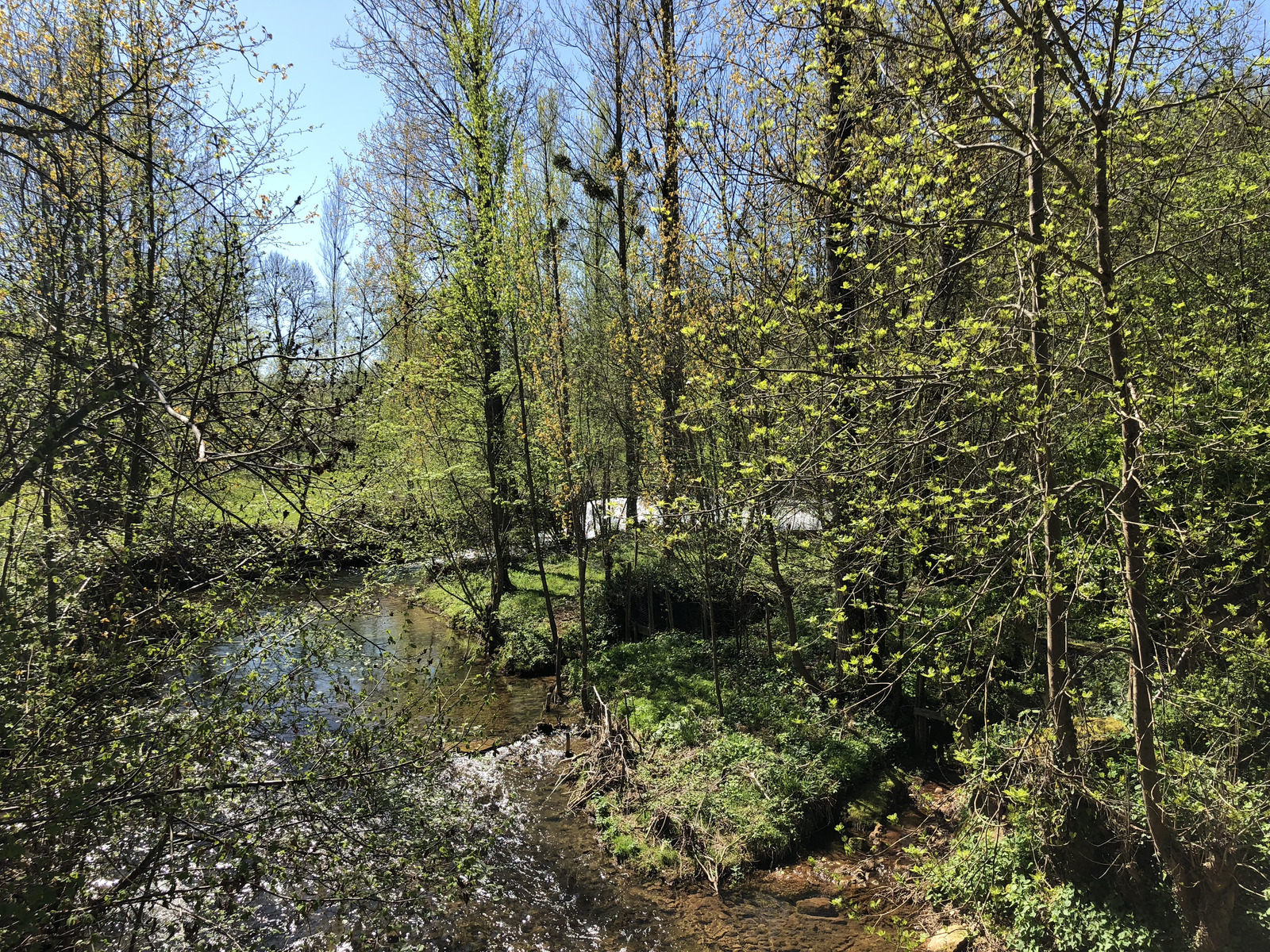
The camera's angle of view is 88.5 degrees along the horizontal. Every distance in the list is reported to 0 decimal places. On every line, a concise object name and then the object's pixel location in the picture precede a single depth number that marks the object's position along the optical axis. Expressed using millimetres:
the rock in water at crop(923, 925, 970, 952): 5305
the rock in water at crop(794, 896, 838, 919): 6043
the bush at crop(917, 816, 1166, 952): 4562
